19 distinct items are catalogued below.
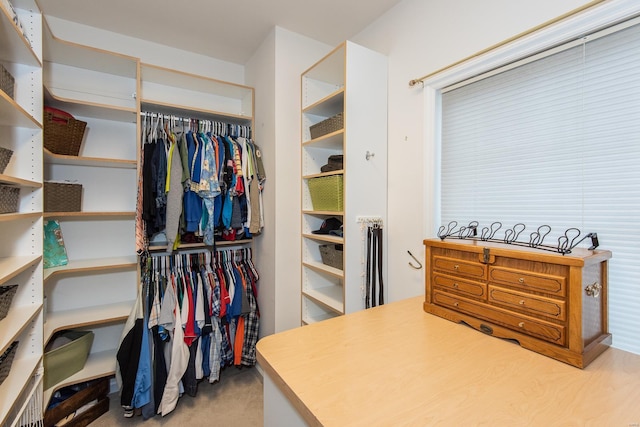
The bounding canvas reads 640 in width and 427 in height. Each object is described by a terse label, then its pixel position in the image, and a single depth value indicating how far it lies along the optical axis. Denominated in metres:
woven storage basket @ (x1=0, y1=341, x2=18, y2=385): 1.24
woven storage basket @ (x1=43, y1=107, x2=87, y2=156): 1.81
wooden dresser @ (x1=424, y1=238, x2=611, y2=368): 0.89
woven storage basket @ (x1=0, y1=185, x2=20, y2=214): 1.21
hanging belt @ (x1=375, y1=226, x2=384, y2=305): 1.86
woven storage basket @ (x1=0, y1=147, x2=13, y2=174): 1.21
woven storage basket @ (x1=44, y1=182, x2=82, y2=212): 1.86
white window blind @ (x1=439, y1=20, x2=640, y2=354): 1.05
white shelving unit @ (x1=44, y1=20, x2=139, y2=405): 1.98
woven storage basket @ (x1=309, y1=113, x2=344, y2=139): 1.88
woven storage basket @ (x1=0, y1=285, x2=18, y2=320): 1.27
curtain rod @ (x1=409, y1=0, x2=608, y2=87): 1.05
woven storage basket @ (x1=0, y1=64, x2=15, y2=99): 1.20
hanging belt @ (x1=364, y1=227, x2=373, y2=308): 1.87
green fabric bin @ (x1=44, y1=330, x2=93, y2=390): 1.76
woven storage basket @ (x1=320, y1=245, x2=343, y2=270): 2.00
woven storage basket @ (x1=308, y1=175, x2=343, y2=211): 1.86
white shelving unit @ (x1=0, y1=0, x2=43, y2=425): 1.33
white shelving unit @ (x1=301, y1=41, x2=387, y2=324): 1.80
